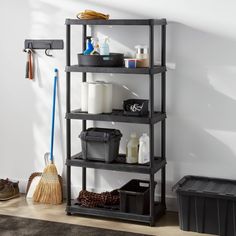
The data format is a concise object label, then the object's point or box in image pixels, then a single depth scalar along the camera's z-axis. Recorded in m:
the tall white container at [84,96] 4.03
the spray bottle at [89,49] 3.94
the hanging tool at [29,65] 4.41
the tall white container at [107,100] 3.99
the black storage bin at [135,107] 3.86
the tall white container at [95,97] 3.94
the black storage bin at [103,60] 3.87
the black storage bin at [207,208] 3.62
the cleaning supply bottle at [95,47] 3.92
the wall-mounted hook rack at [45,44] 4.31
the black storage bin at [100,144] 3.92
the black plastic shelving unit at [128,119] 3.76
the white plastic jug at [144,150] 3.89
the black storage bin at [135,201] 3.88
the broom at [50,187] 4.36
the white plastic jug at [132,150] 3.93
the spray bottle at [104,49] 3.89
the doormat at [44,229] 3.71
